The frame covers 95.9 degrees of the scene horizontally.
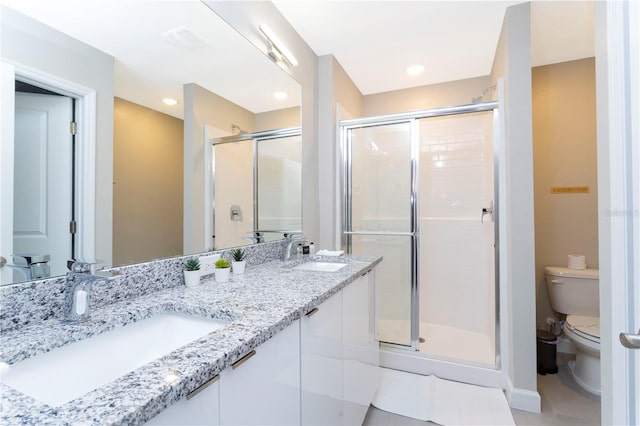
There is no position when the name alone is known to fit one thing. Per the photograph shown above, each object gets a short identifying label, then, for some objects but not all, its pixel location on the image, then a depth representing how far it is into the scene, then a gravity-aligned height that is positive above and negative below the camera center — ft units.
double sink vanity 1.55 -0.99
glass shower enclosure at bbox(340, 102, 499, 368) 7.89 -0.27
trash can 7.16 -3.51
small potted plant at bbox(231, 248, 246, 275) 4.60 -0.77
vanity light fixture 5.75 +3.50
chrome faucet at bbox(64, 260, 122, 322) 2.44 -0.63
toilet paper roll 7.77 -1.33
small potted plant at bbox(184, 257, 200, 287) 3.82 -0.77
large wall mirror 2.62 +1.24
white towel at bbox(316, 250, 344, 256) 6.63 -0.90
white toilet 6.40 -2.56
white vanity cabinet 1.98 -1.56
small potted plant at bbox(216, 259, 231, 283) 4.10 -0.81
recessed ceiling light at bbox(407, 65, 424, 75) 8.45 +4.32
